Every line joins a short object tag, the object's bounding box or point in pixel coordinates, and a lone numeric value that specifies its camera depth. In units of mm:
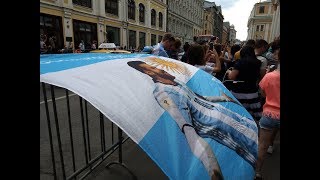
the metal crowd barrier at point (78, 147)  2595
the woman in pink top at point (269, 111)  2279
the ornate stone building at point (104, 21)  15108
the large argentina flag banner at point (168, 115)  876
